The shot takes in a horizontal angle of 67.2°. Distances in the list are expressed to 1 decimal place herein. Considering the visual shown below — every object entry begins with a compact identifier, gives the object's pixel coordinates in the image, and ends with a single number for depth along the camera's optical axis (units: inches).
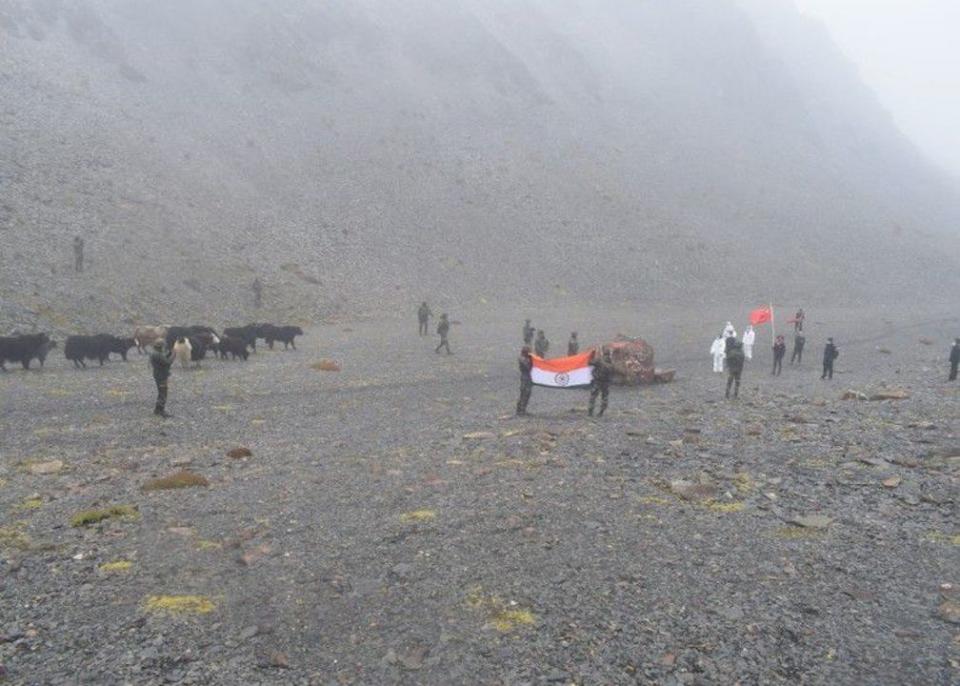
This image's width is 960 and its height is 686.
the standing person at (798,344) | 1237.1
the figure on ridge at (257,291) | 1590.8
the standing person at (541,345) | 1123.3
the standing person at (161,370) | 695.1
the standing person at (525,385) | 757.9
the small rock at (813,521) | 434.6
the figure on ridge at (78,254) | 1391.5
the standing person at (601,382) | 746.8
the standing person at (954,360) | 1014.4
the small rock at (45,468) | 523.2
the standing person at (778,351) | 1118.4
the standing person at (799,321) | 1382.9
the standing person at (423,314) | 1466.5
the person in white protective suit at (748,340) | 1213.7
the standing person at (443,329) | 1232.2
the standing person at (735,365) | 869.8
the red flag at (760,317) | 1200.9
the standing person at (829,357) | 1047.6
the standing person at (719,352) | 1128.8
